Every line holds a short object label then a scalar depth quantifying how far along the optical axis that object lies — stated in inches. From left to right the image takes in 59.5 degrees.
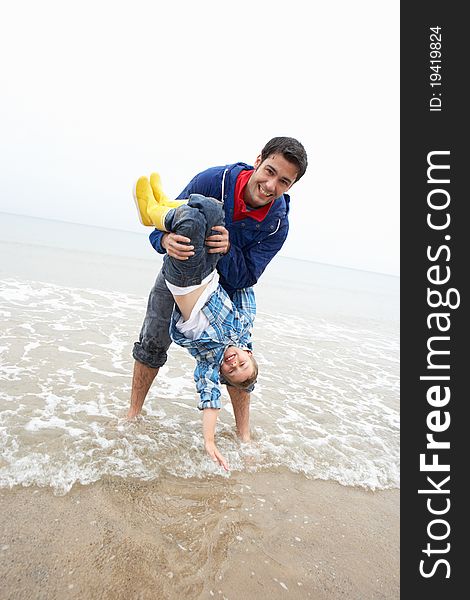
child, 103.8
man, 103.0
